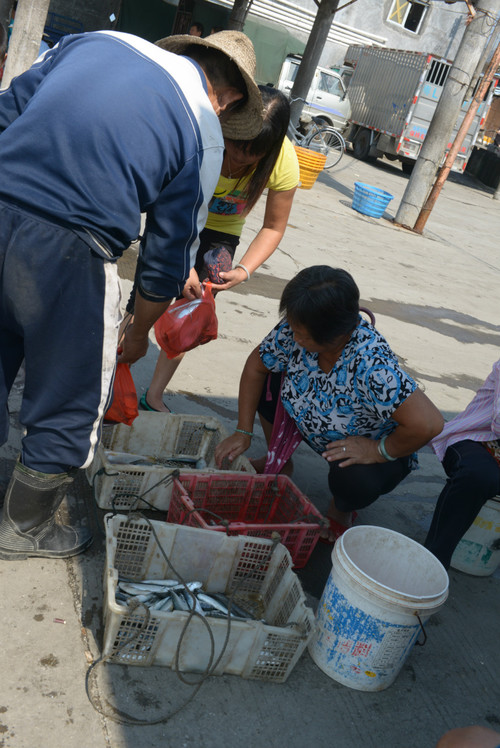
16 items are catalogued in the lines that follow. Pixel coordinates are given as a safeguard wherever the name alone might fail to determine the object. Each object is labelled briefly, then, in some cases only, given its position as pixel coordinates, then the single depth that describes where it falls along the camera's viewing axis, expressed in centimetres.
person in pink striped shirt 283
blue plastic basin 1152
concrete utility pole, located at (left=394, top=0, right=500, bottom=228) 998
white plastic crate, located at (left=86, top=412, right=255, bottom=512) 280
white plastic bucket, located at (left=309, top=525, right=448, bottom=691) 219
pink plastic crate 263
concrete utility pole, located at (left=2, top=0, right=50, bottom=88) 645
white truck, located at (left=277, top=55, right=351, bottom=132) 1942
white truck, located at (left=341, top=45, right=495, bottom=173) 1803
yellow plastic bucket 1148
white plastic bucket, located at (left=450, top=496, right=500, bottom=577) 297
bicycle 1568
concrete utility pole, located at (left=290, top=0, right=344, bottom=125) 1082
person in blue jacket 189
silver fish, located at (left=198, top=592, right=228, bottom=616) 238
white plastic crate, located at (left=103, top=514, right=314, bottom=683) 212
